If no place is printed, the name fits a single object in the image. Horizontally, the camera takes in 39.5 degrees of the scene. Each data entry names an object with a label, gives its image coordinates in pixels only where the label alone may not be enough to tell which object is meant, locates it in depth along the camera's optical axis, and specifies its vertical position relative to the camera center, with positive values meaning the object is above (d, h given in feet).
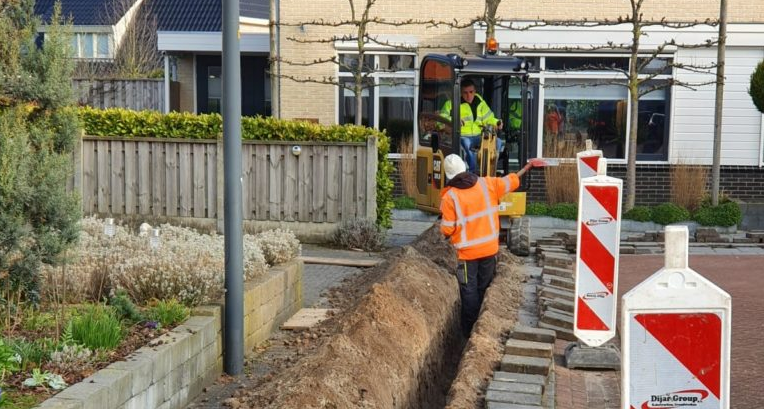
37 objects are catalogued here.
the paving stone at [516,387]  23.17 -5.90
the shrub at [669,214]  60.70 -5.41
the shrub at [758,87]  59.67 +1.86
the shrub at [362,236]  48.96 -5.46
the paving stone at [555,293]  35.57 -5.91
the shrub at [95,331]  22.61 -4.64
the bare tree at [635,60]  63.26 +3.68
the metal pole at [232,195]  27.07 -2.06
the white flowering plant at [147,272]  27.40 -4.15
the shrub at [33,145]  23.95 -0.73
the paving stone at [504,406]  22.11 -5.97
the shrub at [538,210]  62.34 -5.36
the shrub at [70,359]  21.13 -4.93
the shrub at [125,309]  25.39 -4.63
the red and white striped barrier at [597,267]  27.63 -3.87
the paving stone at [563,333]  32.35 -6.50
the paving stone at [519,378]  24.13 -5.94
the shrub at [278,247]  34.24 -4.24
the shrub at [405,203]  64.08 -5.17
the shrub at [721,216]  60.49 -5.44
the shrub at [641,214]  61.52 -5.49
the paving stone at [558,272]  40.91 -5.96
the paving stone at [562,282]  37.65 -5.85
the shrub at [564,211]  61.72 -5.38
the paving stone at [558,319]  32.63 -6.19
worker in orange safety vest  32.99 -3.21
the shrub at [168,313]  25.61 -4.80
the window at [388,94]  72.38 +1.57
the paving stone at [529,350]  26.76 -5.82
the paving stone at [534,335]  28.66 -5.84
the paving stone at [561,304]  33.91 -5.98
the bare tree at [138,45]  111.14 +7.70
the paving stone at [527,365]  25.31 -5.88
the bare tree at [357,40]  68.97 +5.14
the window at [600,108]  70.13 +0.72
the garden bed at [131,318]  20.75 -4.80
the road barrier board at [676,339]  15.49 -3.25
